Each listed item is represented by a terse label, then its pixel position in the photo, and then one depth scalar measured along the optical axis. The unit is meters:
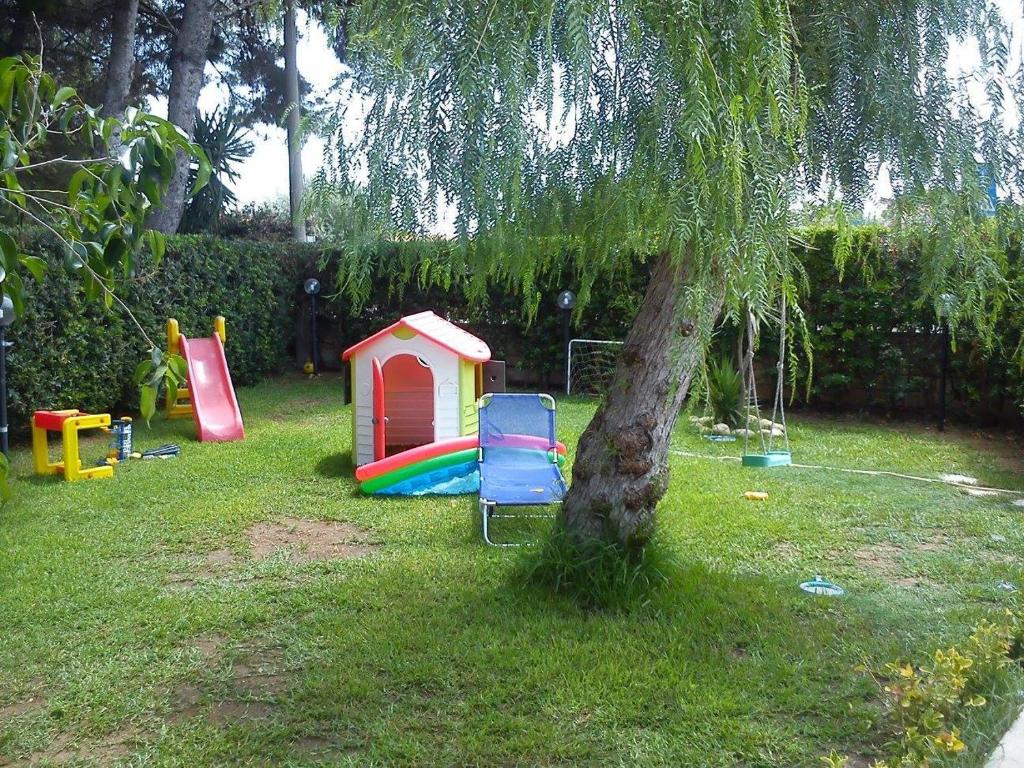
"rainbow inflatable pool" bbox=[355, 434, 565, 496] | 6.39
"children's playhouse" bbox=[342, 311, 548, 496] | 6.45
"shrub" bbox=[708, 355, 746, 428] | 9.09
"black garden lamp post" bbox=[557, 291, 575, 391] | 11.38
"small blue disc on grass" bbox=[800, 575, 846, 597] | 4.23
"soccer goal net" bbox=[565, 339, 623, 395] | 11.48
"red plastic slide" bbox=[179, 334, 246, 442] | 8.73
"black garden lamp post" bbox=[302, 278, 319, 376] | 12.75
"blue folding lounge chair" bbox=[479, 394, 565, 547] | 6.02
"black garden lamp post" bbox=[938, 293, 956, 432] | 9.20
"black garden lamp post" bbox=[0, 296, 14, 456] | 6.63
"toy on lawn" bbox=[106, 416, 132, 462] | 7.66
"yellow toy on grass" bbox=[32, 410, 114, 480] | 6.85
